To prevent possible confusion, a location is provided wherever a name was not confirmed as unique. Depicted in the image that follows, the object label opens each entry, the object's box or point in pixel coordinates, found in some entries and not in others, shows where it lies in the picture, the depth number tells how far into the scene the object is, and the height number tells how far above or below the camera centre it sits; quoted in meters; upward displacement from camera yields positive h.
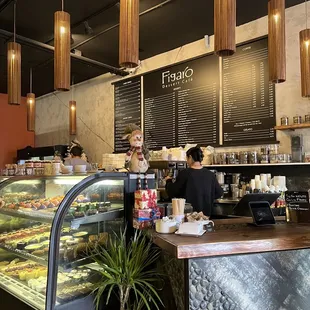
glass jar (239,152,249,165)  4.33 +0.03
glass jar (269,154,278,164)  3.98 +0.03
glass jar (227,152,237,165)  4.42 +0.04
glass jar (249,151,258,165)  4.24 +0.04
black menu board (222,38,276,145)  4.30 +0.84
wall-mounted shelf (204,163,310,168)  3.78 -0.05
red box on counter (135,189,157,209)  2.21 -0.25
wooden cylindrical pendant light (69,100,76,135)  6.23 +0.87
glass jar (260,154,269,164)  4.09 +0.02
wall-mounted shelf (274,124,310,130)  3.75 +0.38
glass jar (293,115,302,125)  3.86 +0.46
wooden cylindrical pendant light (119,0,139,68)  2.32 +0.89
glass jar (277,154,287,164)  3.94 +0.03
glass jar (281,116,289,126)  3.98 +0.47
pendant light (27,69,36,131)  5.34 +0.80
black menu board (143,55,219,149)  4.95 +0.91
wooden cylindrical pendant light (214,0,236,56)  2.19 +0.88
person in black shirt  3.48 -0.25
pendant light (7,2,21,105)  3.53 +0.97
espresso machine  4.42 -0.10
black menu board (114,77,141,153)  6.19 +1.04
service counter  1.68 -0.58
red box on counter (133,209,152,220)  2.19 -0.34
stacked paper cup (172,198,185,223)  2.05 -0.29
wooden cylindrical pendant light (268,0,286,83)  2.50 +0.89
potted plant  1.95 -0.64
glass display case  2.07 -0.55
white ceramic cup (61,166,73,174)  3.03 -0.06
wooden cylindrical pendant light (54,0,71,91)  2.89 +0.94
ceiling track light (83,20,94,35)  4.63 +1.87
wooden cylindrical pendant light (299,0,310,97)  3.01 +0.90
